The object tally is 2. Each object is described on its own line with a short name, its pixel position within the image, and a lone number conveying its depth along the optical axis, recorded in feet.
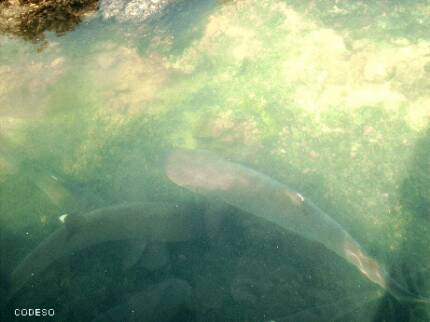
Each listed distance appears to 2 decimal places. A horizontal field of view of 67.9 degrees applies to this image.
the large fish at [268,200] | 10.59
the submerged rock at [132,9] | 17.97
